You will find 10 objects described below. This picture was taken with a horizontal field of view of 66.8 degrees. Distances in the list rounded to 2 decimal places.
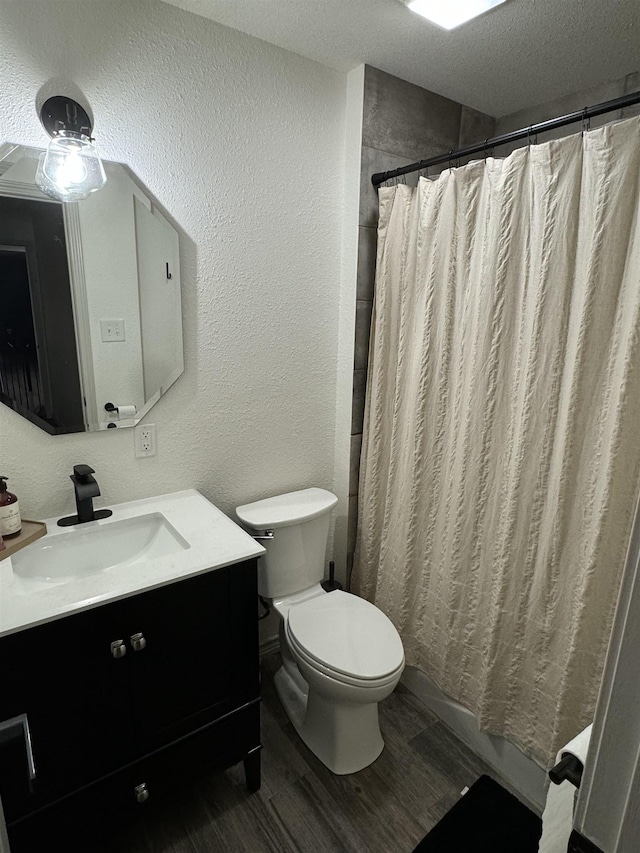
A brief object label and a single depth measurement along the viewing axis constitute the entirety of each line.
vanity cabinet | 1.15
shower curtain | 1.27
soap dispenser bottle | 1.36
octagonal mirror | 1.40
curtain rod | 1.18
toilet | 1.54
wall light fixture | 1.33
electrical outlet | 1.68
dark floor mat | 1.41
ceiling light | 1.40
